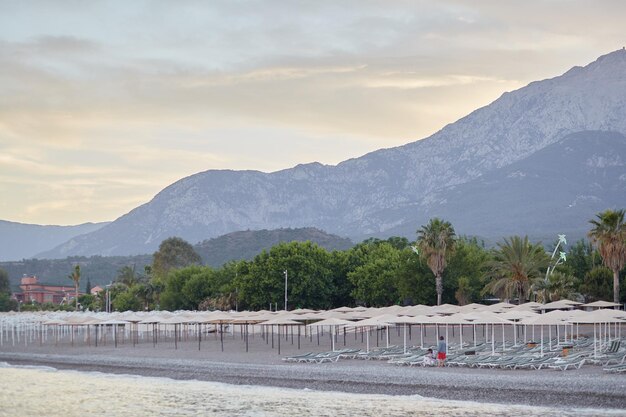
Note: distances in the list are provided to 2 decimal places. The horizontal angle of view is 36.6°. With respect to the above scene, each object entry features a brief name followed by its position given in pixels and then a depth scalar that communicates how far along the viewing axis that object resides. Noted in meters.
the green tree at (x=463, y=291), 87.56
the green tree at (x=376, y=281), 96.88
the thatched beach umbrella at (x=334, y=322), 55.47
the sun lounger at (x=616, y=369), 40.34
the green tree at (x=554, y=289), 75.44
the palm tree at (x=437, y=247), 85.69
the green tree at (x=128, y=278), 164.25
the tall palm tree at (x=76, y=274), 154.26
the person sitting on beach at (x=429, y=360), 46.59
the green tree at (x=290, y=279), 98.38
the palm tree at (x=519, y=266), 77.94
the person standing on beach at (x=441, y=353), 46.28
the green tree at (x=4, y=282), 179.88
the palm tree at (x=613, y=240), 72.25
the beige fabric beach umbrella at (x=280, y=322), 63.78
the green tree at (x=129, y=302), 139.25
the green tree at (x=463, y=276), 88.38
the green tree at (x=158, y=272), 177.12
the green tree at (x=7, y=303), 162.12
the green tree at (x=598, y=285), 83.00
